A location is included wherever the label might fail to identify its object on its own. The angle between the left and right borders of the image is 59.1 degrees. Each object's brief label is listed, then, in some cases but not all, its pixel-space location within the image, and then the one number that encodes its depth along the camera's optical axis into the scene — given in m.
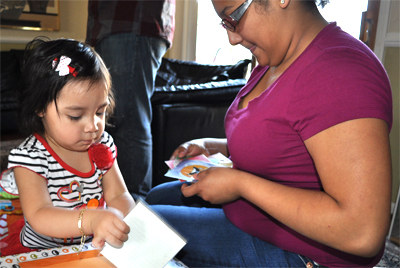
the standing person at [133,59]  1.88
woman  0.74
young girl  1.09
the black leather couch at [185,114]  2.44
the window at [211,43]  4.59
